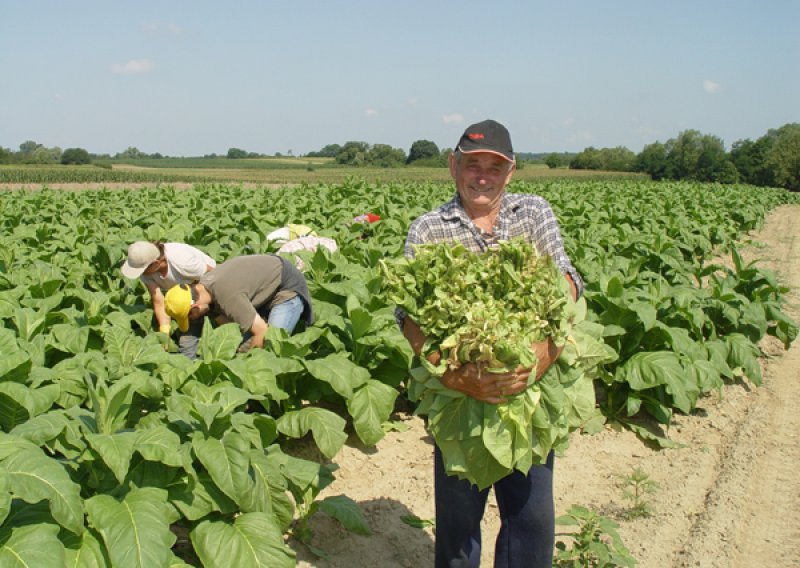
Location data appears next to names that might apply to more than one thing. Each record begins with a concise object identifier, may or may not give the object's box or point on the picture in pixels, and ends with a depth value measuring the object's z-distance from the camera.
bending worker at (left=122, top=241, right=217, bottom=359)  5.46
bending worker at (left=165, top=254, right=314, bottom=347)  5.26
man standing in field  2.80
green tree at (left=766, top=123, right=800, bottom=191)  66.06
